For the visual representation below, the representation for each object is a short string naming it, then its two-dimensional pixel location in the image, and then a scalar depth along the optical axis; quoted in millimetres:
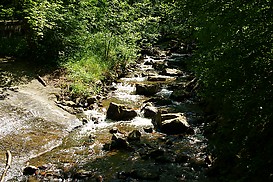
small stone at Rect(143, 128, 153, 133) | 10016
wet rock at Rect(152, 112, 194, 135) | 9984
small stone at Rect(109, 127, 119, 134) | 9869
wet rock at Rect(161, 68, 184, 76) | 18531
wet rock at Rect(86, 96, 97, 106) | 12094
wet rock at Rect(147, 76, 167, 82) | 17162
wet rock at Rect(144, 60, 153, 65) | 22016
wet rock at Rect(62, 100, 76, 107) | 11383
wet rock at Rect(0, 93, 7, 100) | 10344
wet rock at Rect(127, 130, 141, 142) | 9336
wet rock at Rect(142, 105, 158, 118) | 11374
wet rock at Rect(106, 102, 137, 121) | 11109
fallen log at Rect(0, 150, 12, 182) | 6857
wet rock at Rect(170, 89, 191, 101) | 13555
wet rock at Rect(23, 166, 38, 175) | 7188
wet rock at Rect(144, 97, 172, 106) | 12953
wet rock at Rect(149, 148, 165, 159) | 8291
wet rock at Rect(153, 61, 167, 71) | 20391
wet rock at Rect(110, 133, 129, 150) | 8773
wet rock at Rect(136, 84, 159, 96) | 14531
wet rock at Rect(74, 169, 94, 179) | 7184
